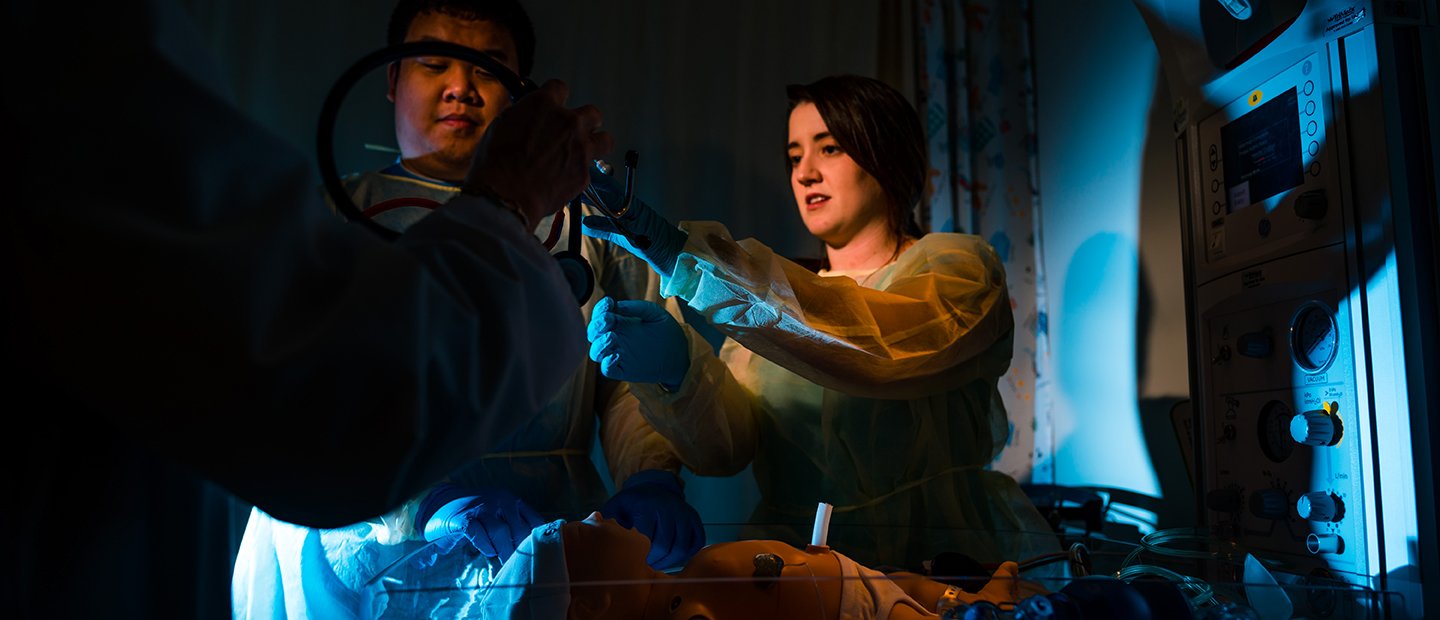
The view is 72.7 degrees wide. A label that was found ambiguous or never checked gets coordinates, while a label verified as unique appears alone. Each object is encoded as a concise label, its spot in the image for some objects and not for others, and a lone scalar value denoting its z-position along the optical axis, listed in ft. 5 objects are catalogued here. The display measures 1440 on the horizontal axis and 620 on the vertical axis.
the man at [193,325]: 1.81
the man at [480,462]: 4.02
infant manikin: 2.76
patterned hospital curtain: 7.16
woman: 4.03
